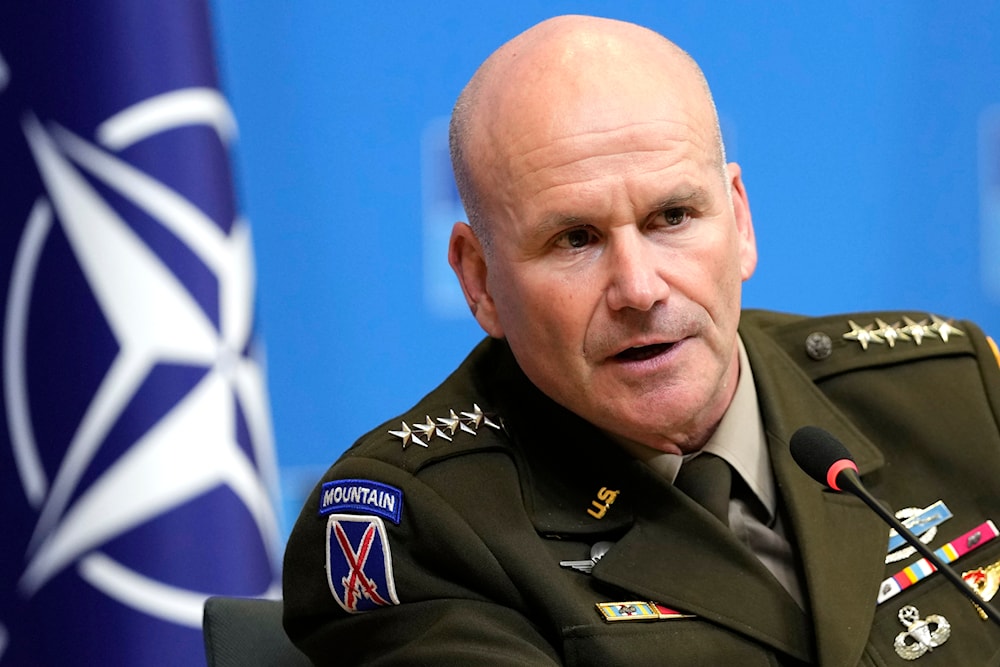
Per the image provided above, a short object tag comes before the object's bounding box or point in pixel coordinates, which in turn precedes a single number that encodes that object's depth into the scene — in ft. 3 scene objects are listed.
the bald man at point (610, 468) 13.31
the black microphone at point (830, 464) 13.03
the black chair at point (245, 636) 13.45
